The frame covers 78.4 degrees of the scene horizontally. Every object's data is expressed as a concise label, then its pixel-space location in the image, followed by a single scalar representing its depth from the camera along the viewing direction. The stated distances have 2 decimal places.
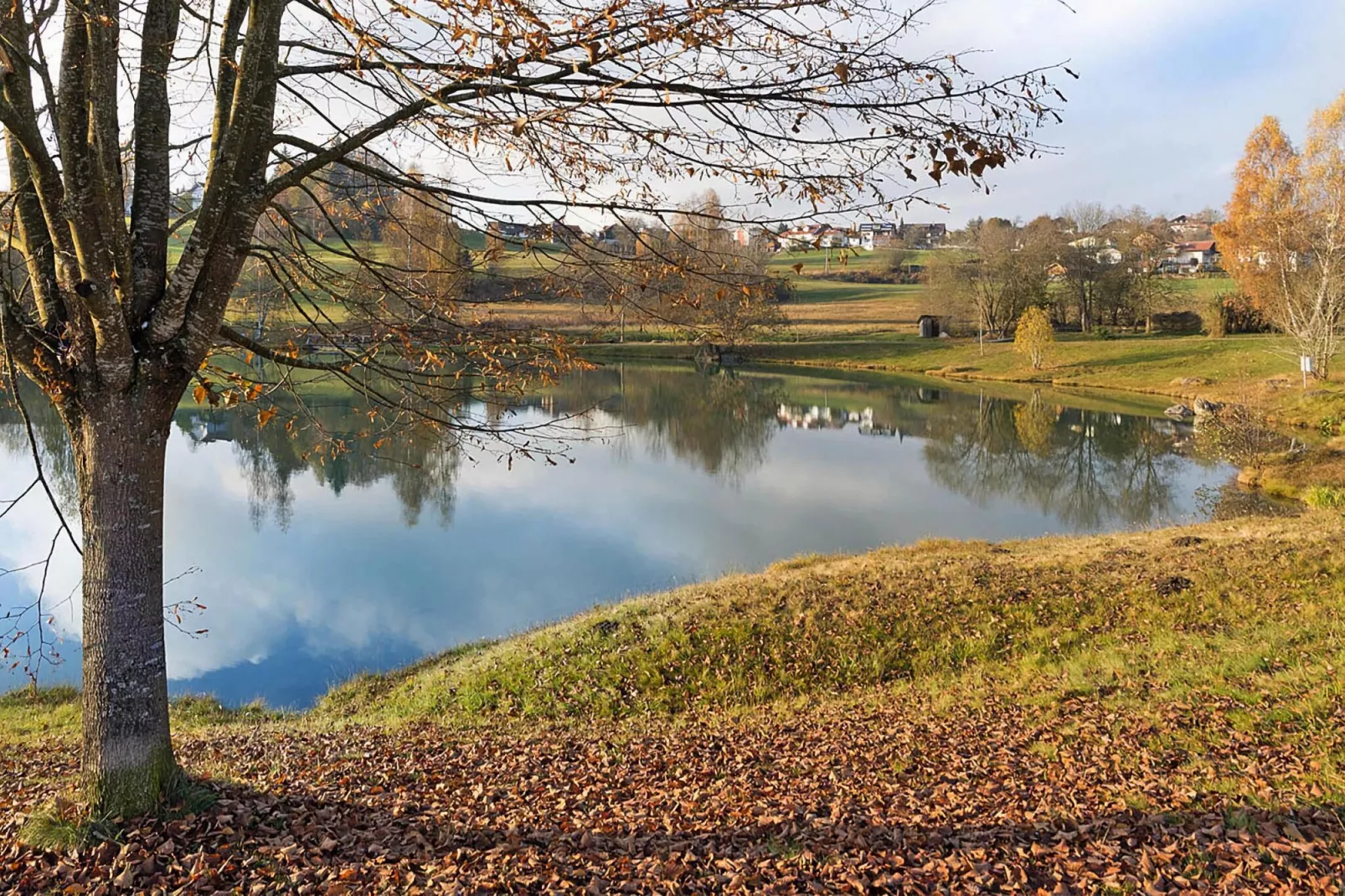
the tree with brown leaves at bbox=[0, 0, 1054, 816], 4.16
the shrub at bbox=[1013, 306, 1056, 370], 48.31
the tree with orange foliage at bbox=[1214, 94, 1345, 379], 28.81
